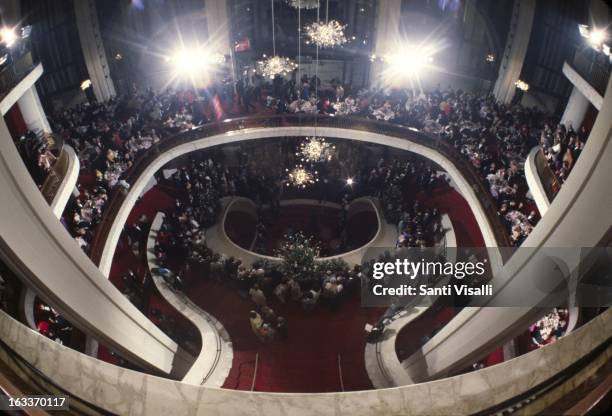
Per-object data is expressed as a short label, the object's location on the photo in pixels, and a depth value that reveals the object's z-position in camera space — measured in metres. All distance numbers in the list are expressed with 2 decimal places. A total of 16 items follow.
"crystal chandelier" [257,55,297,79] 11.24
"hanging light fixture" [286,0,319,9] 13.15
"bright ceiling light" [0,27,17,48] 10.48
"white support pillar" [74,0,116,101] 14.12
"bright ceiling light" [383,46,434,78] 15.98
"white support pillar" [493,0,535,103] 13.58
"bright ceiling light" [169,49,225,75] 16.22
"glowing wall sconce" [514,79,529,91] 13.97
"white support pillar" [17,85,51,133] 11.53
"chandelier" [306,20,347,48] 11.34
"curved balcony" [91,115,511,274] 9.84
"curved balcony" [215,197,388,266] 12.39
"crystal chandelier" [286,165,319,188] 11.72
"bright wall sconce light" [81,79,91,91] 14.55
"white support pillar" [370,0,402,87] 15.41
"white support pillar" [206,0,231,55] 15.58
